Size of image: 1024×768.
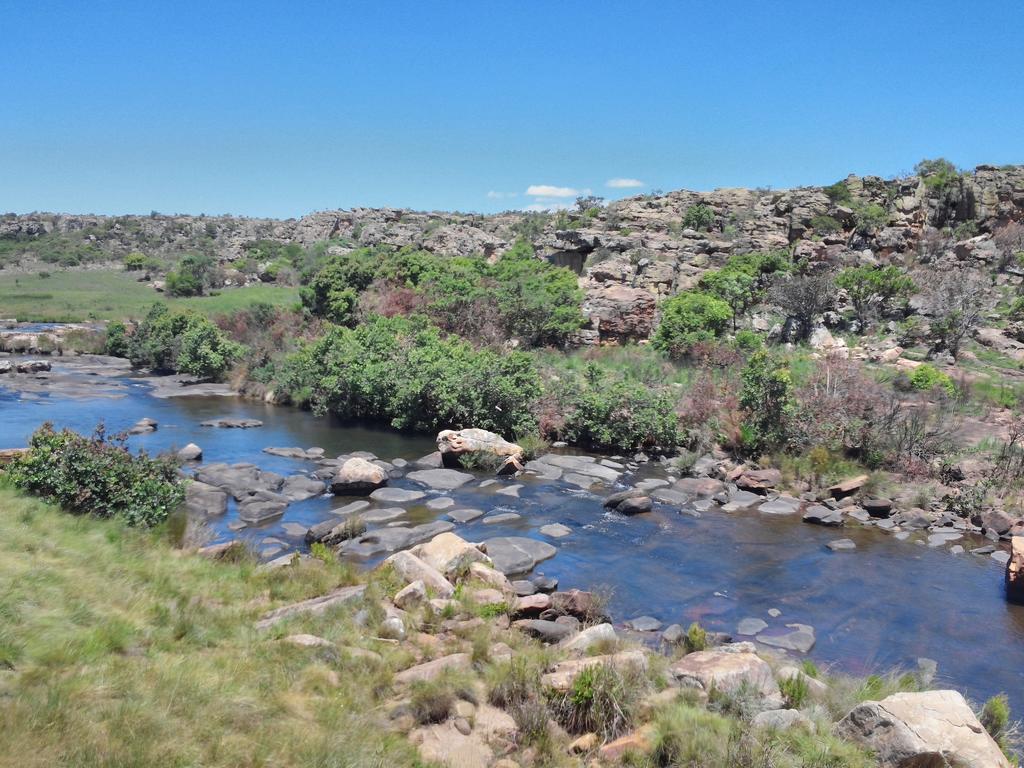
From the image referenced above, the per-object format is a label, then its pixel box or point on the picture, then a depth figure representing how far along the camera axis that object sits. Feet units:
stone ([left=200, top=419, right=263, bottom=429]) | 89.51
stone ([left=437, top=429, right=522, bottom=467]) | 73.67
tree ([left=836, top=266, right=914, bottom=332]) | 111.24
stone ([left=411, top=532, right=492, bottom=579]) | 42.47
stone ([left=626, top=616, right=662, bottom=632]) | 39.58
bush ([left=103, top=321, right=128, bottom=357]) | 145.79
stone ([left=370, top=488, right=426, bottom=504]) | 61.72
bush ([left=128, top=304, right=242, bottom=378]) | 122.31
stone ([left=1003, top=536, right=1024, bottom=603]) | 46.11
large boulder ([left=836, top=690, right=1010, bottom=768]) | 23.17
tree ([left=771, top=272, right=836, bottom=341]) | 110.93
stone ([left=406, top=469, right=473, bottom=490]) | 67.26
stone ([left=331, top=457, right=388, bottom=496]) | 63.67
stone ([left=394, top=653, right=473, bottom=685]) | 27.43
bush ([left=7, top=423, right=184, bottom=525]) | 42.04
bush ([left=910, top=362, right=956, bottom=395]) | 79.41
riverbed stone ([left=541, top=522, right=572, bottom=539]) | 55.31
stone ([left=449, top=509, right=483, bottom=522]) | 57.98
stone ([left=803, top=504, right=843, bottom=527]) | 60.34
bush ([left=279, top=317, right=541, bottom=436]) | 82.07
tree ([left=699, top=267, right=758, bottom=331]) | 116.88
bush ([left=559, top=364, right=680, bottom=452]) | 78.18
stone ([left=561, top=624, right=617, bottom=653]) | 32.50
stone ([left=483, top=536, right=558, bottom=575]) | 47.73
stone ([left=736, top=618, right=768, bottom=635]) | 40.27
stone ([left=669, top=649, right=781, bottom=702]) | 27.81
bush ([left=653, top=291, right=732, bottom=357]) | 104.94
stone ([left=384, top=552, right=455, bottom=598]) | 38.70
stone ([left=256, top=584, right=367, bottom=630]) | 31.35
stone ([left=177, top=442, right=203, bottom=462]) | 71.05
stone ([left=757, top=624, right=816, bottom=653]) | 38.55
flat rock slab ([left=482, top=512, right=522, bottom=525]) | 57.77
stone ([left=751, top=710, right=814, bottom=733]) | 24.80
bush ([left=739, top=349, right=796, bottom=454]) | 73.56
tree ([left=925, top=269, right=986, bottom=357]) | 96.94
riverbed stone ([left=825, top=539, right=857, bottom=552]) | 55.01
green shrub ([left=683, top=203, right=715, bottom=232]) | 173.99
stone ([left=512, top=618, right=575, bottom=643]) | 35.29
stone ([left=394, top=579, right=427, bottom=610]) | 35.55
